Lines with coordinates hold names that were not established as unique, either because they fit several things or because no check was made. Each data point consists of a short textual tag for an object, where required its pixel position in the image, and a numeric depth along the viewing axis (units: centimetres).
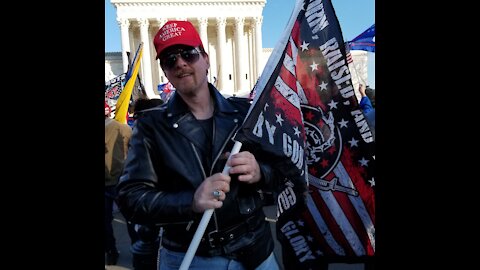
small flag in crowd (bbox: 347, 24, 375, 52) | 565
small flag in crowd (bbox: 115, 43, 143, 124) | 462
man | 126
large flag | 148
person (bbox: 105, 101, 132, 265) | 379
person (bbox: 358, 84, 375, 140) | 404
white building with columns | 4128
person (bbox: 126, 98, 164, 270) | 216
